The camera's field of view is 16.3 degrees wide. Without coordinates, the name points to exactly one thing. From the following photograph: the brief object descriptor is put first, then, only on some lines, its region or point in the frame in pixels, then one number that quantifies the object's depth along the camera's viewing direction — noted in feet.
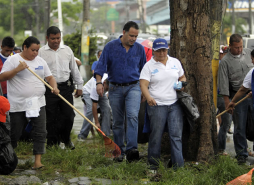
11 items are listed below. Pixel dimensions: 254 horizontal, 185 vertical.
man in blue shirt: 42.42
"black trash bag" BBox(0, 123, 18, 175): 32.80
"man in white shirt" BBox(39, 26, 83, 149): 46.12
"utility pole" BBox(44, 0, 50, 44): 141.38
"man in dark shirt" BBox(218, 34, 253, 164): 44.60
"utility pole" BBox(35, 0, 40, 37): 320.59
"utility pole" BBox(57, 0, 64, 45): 156.31
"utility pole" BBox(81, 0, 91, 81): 140.40
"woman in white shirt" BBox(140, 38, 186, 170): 37.06
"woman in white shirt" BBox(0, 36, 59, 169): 38.75
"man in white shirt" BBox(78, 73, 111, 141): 54.91
